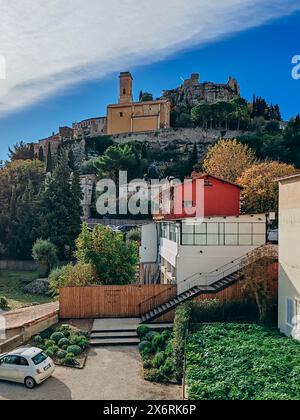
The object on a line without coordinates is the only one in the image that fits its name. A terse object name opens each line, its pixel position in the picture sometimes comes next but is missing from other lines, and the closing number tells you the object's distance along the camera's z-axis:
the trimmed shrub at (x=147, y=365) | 13.61
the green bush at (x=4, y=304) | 29.06
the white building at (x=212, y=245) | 19.80
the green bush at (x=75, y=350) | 14.82
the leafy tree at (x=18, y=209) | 47.31
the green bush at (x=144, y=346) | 14.86
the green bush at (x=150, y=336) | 15.78
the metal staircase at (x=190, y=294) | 17.72
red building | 24.36
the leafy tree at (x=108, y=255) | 21.39
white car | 12.20
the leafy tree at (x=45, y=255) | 39.19
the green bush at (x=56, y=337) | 15.87
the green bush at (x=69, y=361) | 14.06
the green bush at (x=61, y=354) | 14.55
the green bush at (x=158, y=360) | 13.62
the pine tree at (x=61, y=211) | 42.88
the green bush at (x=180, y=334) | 12.84
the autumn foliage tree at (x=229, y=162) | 39.22
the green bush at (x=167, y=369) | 12.89
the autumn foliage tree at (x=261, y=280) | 16.16
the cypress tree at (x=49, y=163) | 71.56
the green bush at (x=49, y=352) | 14.65
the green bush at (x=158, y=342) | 14.94
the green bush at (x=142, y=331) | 16.39
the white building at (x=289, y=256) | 13.68
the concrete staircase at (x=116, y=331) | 15.89
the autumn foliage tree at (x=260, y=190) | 30.52
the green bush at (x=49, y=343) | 15.38
